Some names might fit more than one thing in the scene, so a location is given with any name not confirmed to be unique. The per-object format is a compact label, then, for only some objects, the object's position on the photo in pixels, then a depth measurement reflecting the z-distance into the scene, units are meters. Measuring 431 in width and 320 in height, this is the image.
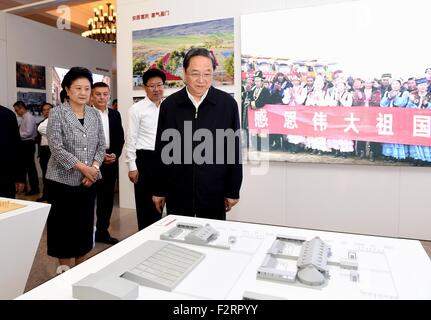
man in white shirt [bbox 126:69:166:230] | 3.13
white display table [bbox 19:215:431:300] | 0.97
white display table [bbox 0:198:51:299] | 1.77
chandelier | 6.93
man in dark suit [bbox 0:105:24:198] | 2.69
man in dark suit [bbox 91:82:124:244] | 3.50
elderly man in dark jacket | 2.08
